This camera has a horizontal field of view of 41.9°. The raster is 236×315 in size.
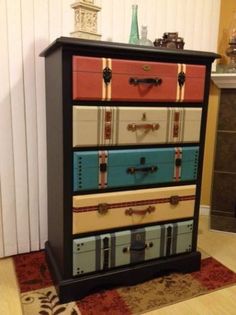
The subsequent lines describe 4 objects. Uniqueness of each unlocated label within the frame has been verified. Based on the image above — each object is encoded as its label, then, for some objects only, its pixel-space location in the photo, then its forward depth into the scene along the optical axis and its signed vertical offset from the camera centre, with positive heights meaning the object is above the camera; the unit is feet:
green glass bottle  5.36 +1.36
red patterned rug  4.58 -2.94
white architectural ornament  4.61 +1.31
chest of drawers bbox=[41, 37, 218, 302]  4.26 -0.75
